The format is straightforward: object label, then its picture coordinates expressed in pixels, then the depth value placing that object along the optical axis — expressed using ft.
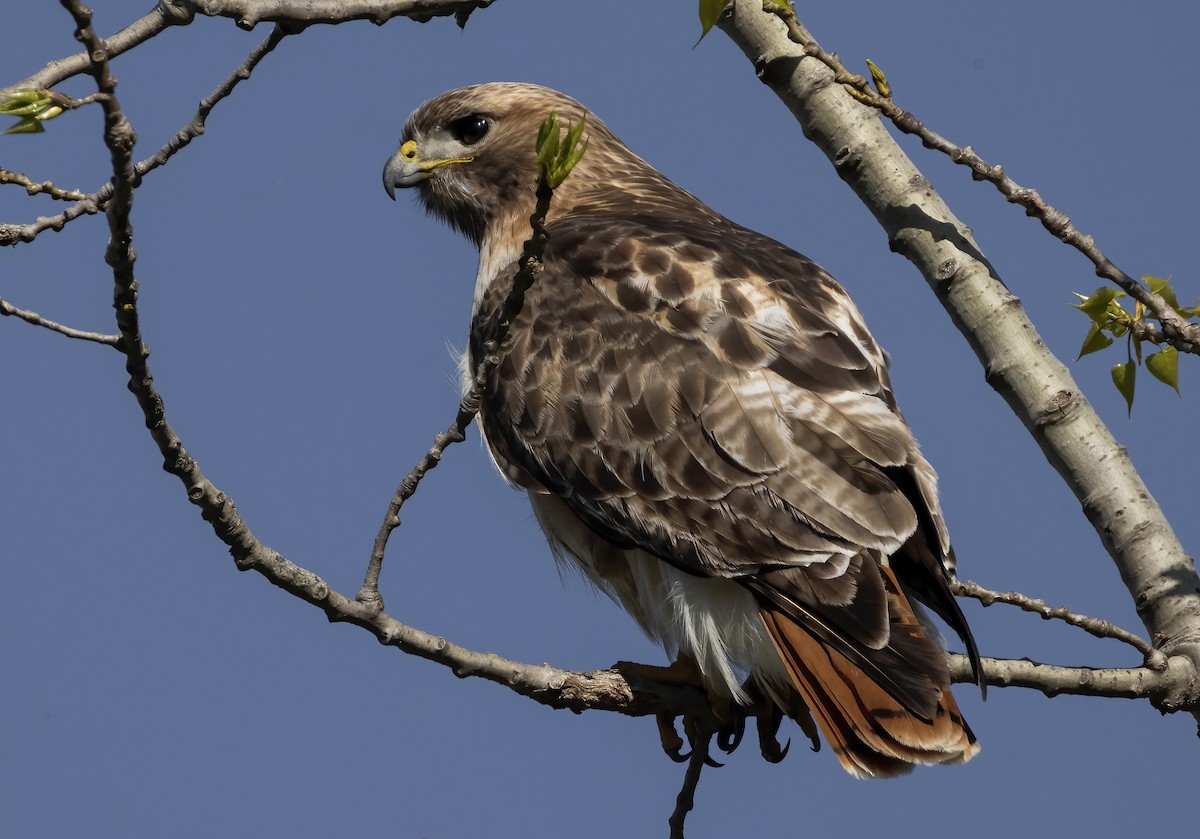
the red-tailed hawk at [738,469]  24.29
